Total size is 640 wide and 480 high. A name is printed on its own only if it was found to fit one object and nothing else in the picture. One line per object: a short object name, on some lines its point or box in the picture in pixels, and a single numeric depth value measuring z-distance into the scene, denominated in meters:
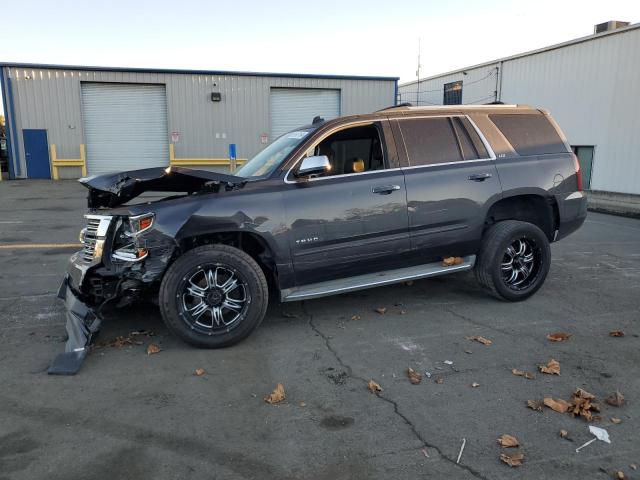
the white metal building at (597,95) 15.98
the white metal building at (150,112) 23.41
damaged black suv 4.25
